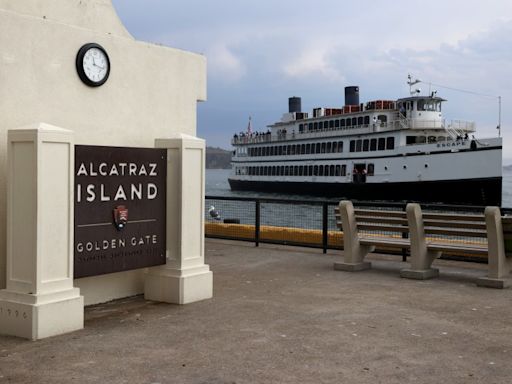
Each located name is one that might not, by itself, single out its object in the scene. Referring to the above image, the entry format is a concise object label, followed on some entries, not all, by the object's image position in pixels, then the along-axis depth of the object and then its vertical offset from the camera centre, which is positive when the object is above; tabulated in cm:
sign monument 590 +26
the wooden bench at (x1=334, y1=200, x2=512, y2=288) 841 -54
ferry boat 4816 +341
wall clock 686 +139
